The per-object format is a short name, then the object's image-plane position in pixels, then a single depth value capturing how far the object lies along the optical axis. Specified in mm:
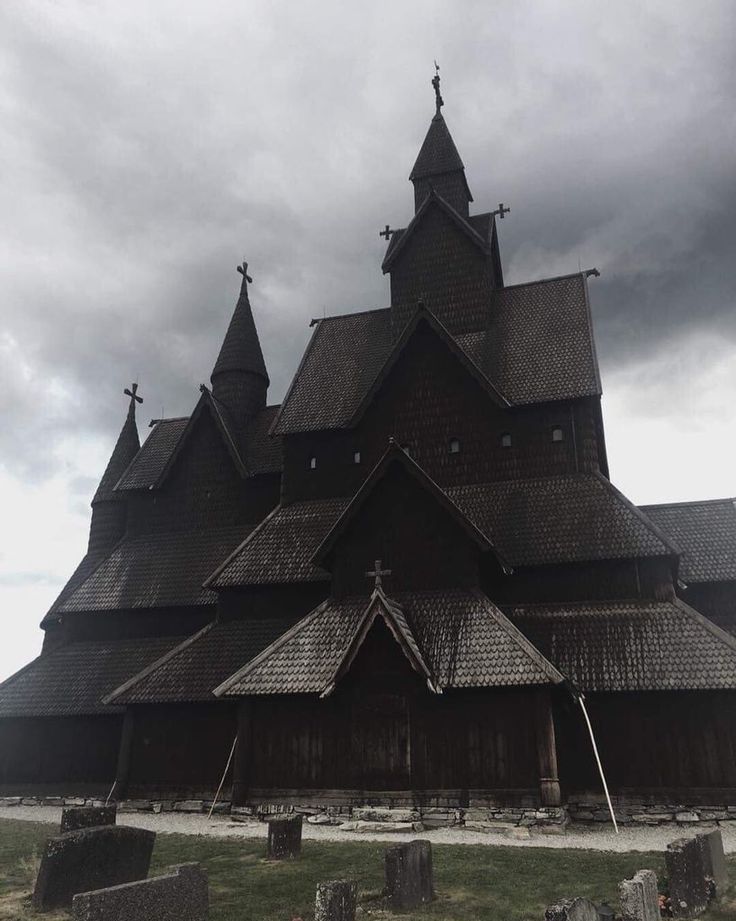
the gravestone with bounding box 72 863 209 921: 5730
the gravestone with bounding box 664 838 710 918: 7141
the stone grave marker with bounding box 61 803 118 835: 9805
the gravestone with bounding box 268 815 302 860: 10172
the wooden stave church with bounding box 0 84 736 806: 14734
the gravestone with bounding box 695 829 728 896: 7666
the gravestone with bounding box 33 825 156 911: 7324
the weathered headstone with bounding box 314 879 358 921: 6375
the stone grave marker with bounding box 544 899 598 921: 5770
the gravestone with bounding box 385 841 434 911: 7430
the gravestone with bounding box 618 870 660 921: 6246
